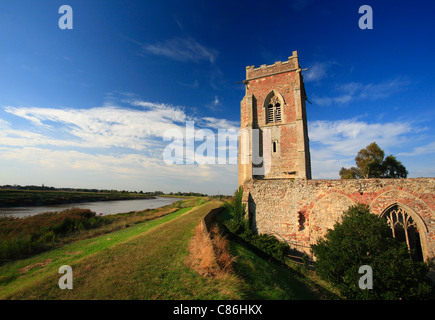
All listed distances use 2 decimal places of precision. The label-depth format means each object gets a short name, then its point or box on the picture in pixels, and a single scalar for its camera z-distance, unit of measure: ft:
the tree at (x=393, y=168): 88.94
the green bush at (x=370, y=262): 21.65
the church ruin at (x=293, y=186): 30.83
